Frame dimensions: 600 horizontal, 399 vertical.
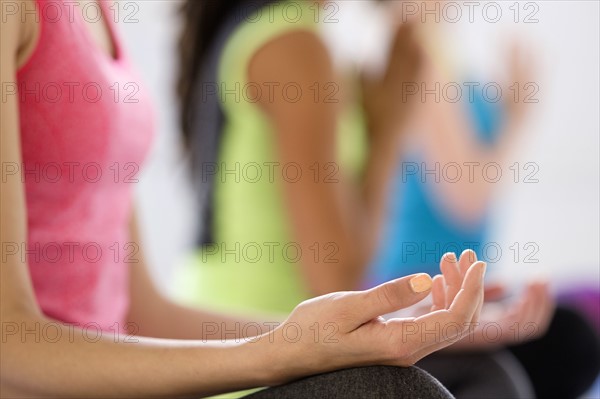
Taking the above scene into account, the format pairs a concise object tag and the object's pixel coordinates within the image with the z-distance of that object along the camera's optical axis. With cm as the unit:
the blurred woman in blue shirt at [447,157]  334
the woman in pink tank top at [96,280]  184
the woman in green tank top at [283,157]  257
